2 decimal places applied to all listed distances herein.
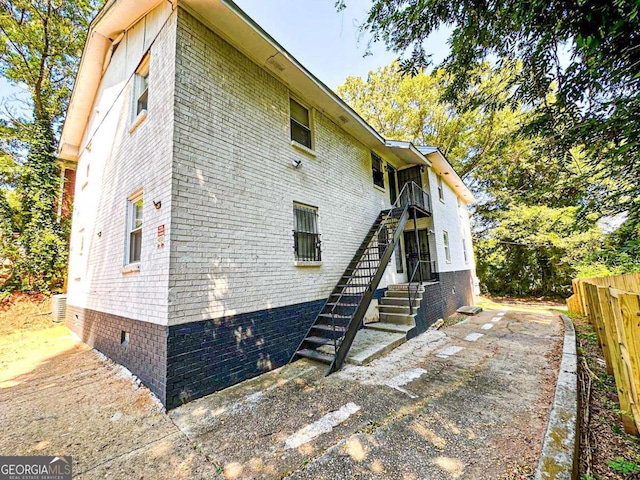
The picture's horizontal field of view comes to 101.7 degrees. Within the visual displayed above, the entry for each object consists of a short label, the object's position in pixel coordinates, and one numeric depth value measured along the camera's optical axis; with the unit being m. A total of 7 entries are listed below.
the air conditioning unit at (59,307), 9.38
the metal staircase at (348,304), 5.04
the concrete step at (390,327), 6.73
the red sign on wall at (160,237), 3.94
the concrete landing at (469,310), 10.81
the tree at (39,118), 10.26
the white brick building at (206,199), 3.99
